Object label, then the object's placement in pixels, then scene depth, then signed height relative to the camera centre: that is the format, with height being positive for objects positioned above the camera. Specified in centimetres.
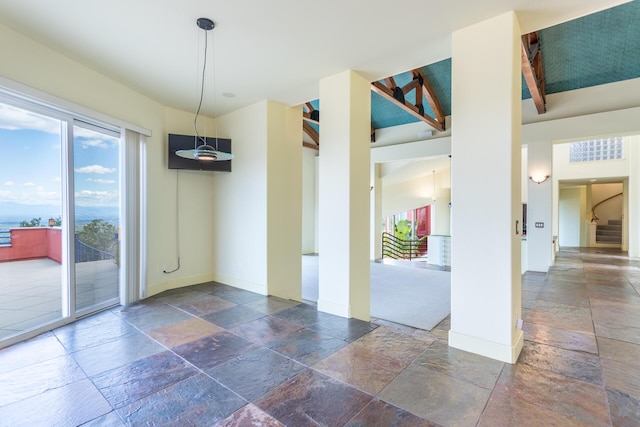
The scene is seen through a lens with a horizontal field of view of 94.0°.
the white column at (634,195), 820 +44
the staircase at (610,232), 1138 -84
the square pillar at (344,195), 354 +19
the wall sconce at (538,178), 641 +71
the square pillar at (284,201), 453 +16
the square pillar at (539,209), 640 +4
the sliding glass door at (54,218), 291 -7
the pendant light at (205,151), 263 +61
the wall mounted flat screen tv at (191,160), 461 +84
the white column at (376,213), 930 -6
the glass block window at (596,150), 925 +193
